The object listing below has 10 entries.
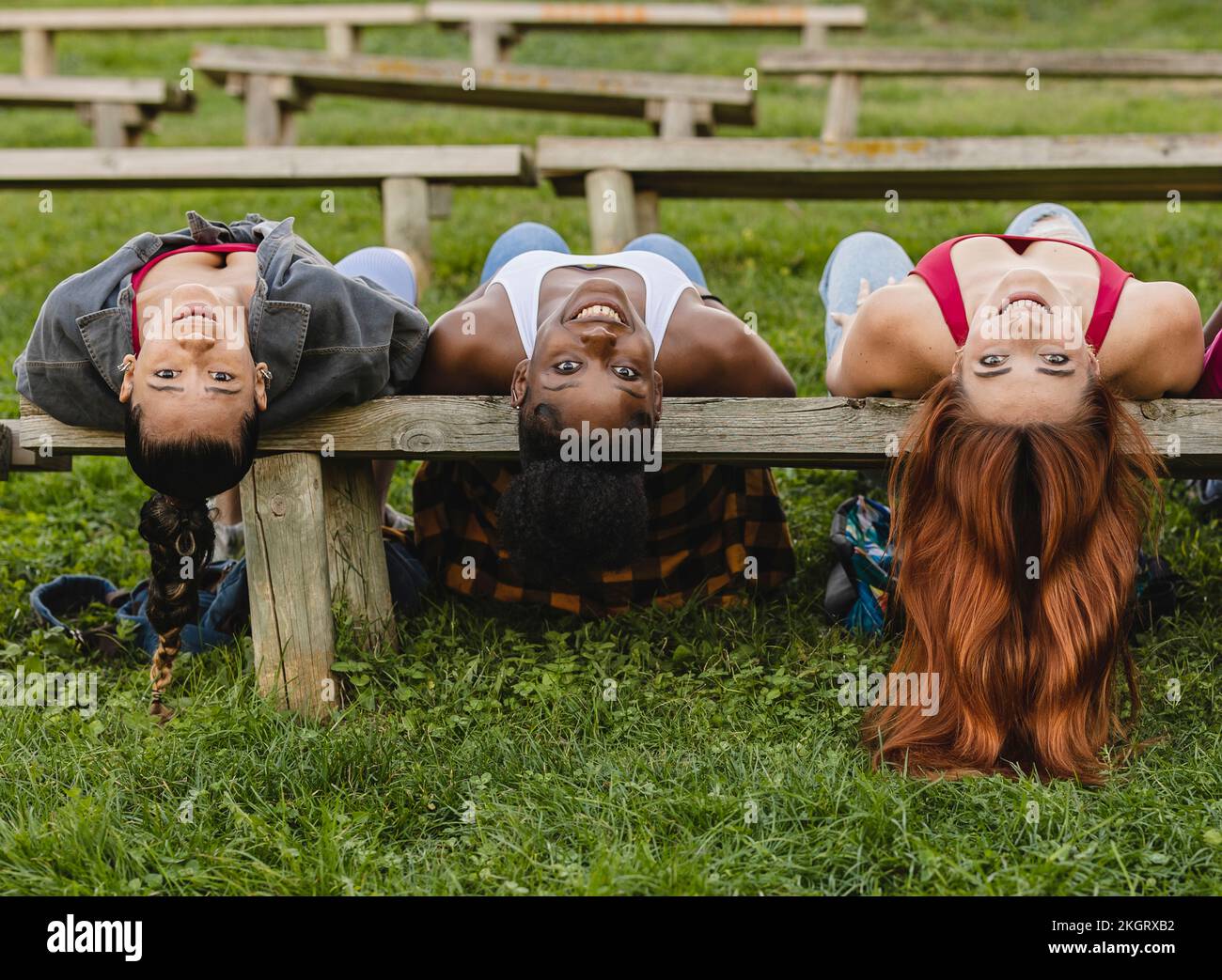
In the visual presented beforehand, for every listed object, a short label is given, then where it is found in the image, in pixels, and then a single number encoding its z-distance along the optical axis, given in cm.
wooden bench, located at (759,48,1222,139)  902
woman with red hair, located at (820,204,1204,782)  265
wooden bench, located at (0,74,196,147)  866
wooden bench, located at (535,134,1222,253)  495
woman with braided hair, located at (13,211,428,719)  274
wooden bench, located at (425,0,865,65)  939
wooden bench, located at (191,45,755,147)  722
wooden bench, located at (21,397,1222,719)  293
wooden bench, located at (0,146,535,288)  532
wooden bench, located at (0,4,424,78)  1070
